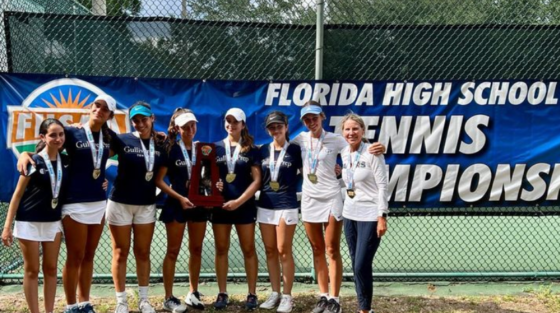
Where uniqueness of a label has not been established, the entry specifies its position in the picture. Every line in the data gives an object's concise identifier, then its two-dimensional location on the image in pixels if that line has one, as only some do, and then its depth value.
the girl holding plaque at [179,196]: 4.60
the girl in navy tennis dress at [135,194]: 4.46
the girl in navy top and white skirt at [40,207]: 4.03
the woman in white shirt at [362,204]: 4.19
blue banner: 5.55
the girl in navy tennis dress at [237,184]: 4.67
